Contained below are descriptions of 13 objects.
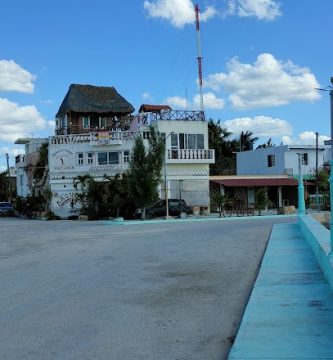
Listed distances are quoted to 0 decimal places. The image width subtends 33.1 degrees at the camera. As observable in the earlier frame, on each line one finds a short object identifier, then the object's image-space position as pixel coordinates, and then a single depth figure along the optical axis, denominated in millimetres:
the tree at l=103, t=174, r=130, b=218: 43094
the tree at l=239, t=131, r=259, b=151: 80525
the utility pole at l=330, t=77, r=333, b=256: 8964
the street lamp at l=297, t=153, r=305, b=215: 24781
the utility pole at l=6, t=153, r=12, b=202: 71394
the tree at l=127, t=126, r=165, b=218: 38625
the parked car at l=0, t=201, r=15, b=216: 61469
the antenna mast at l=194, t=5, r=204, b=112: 46625
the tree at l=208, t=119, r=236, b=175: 73188
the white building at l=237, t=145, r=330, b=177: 57812
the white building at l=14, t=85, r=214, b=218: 48188
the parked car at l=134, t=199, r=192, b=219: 43250
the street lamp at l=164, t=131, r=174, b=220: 40338
